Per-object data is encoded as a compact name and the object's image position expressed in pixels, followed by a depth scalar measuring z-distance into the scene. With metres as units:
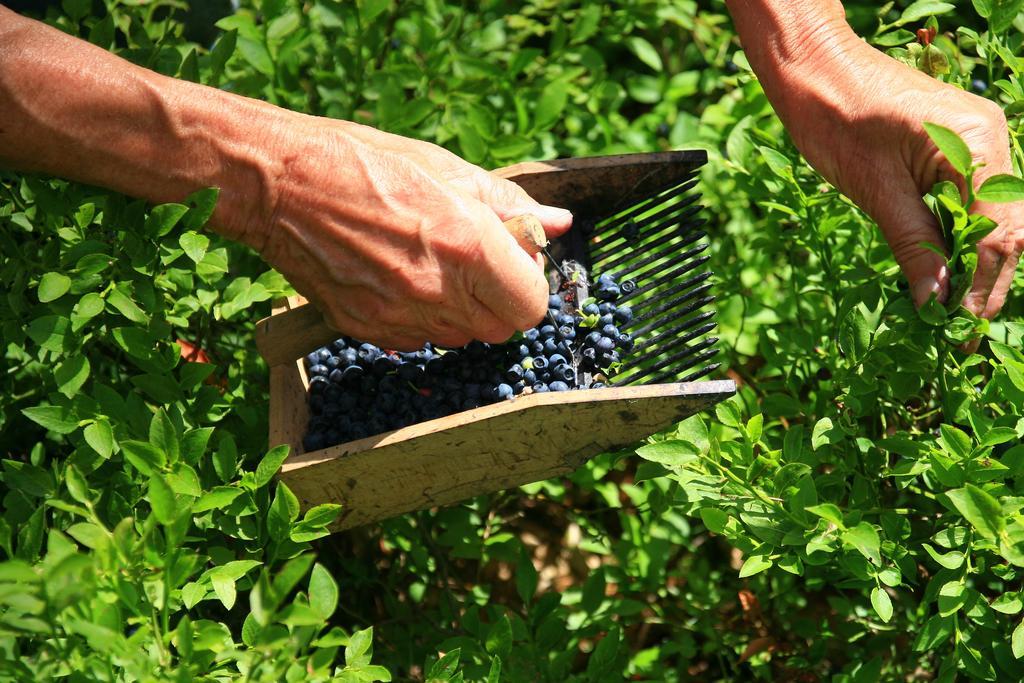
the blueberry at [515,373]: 1.25
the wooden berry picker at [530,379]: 1.21
